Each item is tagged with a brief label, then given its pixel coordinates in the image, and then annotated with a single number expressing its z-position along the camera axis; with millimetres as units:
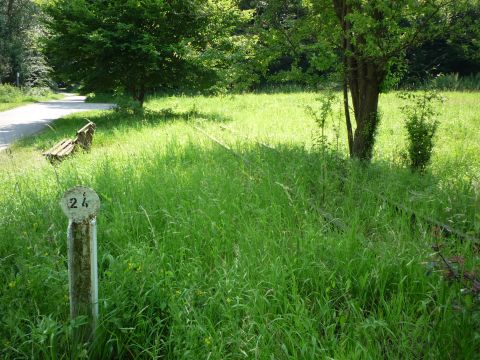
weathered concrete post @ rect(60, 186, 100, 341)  2574
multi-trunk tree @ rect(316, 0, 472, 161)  6375
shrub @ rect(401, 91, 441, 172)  7043
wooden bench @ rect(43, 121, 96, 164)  7730
